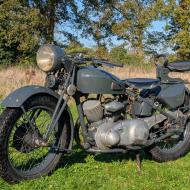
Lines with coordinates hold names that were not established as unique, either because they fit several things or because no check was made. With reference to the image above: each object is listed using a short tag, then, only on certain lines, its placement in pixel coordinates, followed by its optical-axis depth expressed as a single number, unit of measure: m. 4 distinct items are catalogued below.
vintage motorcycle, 4.50
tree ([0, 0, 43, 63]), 26.73
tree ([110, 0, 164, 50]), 32.97
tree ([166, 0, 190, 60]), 30.03
